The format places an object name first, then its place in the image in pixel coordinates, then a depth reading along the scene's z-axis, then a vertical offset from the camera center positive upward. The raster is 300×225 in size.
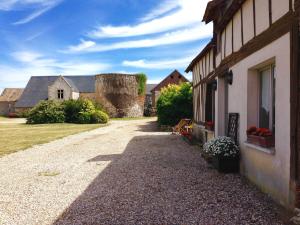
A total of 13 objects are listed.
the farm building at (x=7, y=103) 38.29 +1.34
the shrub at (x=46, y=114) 20.88 -0.29
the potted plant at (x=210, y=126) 6.92 -0.50
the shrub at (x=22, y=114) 32.15 -0.43
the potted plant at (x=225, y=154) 4.65 -0.90
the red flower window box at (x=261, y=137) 3.51 -0.44
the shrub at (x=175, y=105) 13.23 +0.27
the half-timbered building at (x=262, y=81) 2.84 +0.48
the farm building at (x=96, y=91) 27.28 +2.53
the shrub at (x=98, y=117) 21.11 -0.62
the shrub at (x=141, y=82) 28.72 +3.49
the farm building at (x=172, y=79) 34.99 +4.64
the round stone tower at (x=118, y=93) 27.17 +2.03
